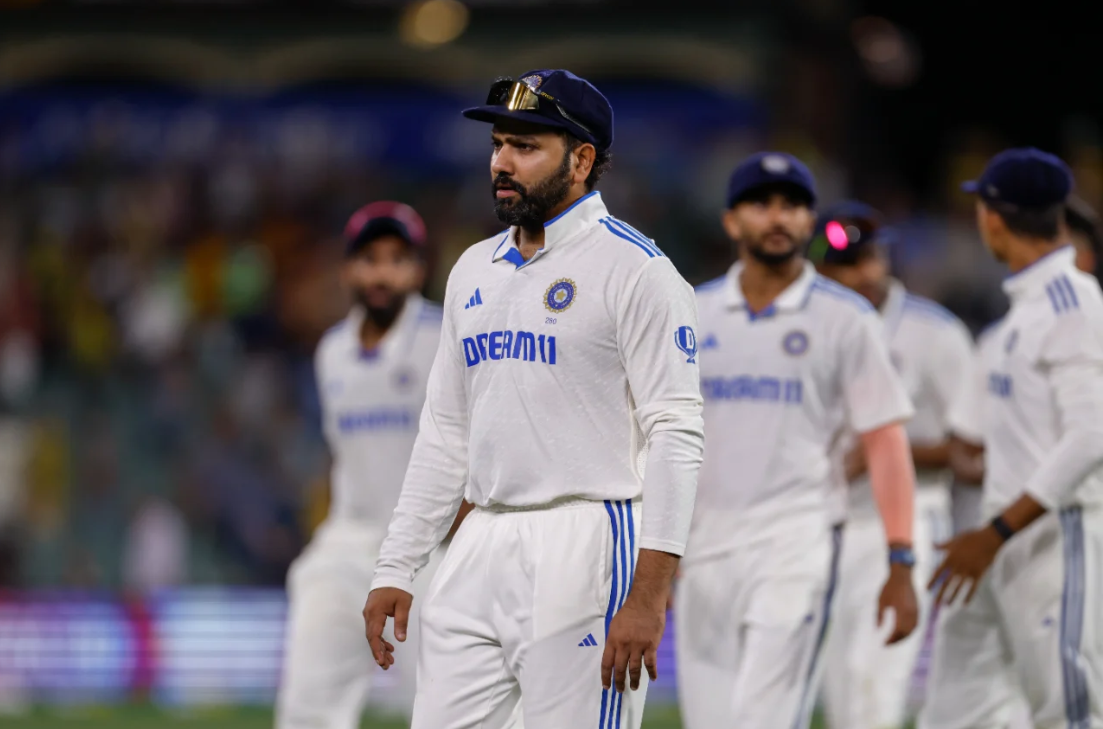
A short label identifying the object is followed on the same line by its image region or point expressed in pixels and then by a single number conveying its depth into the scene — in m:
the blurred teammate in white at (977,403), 15.47
